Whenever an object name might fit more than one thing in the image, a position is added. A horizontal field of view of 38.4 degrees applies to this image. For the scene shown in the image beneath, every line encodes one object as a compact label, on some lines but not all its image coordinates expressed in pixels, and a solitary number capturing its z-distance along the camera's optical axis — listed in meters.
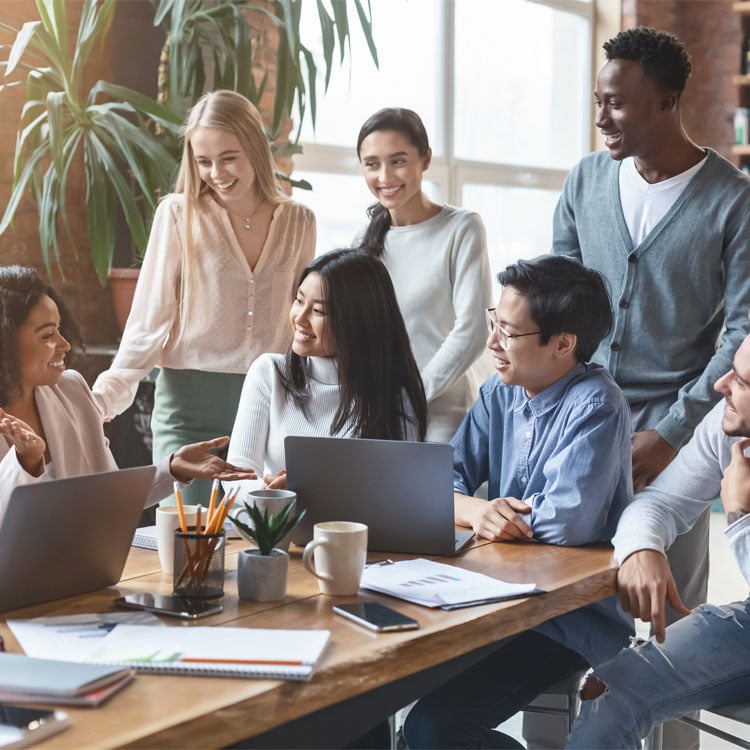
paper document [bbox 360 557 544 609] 1.52
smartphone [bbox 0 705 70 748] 1.04
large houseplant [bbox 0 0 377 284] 3.22
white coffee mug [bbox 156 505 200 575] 1.64
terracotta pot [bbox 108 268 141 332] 3.55
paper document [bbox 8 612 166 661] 1.28
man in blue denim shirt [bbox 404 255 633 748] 1.84
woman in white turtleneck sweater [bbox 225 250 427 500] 2.20
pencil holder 1.51
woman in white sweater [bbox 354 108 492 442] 2.75
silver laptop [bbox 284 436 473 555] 1.70
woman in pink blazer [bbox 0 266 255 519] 1.90
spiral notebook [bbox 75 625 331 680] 1.23
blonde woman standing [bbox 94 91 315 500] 2.62
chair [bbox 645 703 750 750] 1.78
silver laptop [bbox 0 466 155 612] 1.39
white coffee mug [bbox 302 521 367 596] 1.53
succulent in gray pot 1.51
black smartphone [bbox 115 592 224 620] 1.44
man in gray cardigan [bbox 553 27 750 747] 2.38
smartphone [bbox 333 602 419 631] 1.40
